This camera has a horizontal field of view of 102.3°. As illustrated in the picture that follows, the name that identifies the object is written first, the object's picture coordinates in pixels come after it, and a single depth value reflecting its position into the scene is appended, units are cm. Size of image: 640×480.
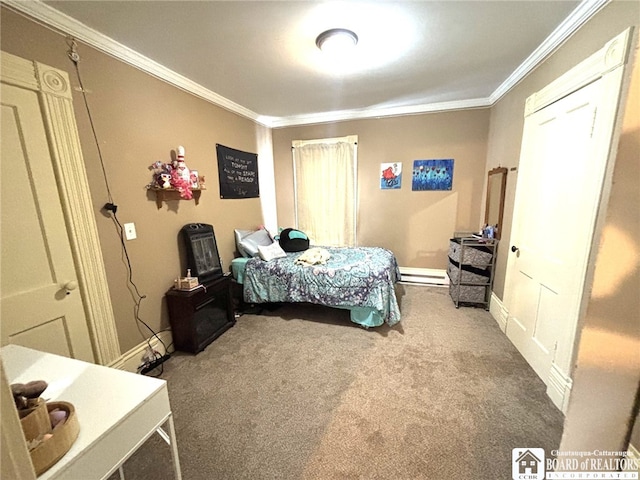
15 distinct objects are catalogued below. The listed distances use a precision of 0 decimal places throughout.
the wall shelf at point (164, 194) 225
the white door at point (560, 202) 144
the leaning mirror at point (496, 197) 282
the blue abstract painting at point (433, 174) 363
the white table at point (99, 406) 70
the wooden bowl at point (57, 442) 61
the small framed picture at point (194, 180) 254
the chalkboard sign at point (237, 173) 313
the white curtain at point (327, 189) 398
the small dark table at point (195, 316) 228
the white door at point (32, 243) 139
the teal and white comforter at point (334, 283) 257
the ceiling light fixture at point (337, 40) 185
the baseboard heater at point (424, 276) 384
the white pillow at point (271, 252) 311
